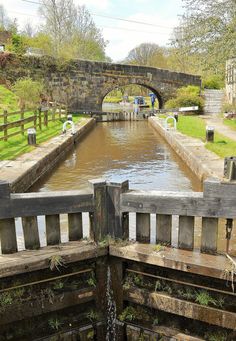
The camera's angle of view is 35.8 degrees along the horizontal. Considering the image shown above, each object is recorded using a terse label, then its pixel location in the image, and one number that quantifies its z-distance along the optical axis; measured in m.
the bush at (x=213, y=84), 36.62
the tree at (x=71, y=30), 34.91
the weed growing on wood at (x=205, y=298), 3.46
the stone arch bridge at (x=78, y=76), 25.09
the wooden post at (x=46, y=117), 14.52
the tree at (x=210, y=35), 10.64
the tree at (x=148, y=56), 48.44
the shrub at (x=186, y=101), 26.53
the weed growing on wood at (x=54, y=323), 3.70
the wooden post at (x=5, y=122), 10.14
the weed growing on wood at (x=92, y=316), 3.85
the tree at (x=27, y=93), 20.62
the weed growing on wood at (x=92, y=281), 3.82
